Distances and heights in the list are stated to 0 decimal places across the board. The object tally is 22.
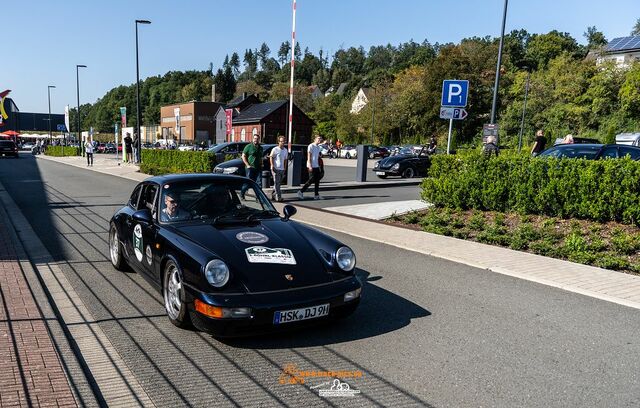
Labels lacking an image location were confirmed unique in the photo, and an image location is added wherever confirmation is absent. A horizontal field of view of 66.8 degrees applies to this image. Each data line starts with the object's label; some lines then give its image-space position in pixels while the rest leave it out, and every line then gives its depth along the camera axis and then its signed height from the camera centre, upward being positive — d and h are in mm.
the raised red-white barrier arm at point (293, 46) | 15927 +3187
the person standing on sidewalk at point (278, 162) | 13625 -713
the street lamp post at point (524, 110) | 47175 +3826
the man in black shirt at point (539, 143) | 15990 +157
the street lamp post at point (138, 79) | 29406 +3163
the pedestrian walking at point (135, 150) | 33281 -1320
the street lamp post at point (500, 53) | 17016 +3264
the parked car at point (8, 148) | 42281 -1980
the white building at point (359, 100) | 102575 +8555
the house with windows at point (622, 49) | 58000 +12826
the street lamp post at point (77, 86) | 49175 +4223
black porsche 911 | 3955 -1118
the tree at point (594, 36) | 101925 +25681
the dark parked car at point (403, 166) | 22406 -1099
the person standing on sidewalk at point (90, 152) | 32522 -1584
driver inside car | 5043 -820
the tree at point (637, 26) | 125250 +32658
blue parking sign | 12310 +1307
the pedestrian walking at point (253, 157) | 13297 -581
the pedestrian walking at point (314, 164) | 13984 -748
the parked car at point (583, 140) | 27769 +558
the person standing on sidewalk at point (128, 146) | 33775 -1107
